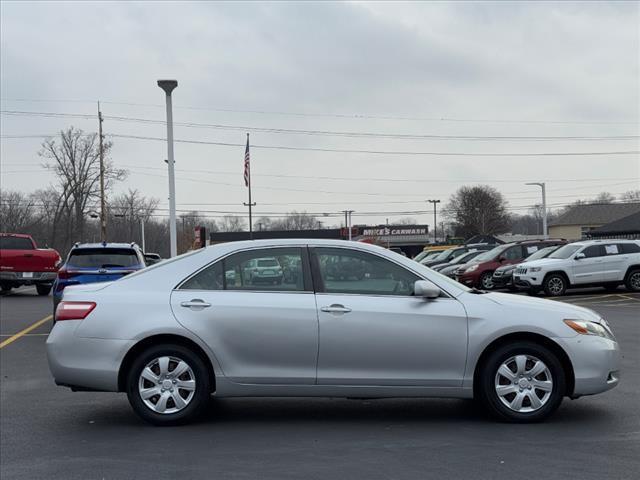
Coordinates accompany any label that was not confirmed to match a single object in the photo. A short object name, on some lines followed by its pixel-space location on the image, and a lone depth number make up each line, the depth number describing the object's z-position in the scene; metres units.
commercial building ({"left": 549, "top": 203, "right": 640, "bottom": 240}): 80.00
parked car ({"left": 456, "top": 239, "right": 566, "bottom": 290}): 24.89
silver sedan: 6.08
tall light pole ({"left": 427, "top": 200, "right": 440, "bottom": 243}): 99.06
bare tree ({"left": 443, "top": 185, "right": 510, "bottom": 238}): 90.06
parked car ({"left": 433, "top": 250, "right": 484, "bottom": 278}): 29.25
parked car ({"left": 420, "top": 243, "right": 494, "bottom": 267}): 33.34
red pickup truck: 24.44
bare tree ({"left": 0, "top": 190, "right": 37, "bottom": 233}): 78.44
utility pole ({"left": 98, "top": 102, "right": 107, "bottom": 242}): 52.69
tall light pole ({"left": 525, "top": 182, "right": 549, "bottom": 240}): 46.00
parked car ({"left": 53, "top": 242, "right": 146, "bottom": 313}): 12.69
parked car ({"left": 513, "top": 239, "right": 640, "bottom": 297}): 21.17
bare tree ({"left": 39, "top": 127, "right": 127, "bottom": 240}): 73.31
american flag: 31.72
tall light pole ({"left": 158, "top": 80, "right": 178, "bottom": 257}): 21.14
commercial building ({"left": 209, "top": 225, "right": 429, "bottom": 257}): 81.75
